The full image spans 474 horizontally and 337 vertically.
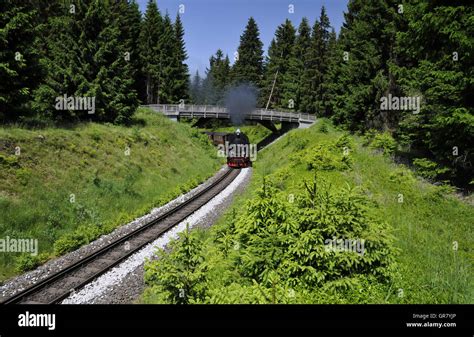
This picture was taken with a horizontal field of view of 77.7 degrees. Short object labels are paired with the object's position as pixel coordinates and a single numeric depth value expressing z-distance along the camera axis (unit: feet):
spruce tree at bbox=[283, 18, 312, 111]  189.57
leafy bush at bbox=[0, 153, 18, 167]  43.42
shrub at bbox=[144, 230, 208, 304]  16.44
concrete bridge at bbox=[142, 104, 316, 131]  132.98
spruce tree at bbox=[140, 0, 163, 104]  151.64
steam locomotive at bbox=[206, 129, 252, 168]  102.32
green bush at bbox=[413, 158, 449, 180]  42.24
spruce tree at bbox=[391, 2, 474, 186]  34.01
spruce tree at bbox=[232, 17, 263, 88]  229.66
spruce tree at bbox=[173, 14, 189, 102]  165.67
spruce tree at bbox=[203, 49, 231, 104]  248.32
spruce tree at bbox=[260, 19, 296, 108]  210.59
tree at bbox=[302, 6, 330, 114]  162.09
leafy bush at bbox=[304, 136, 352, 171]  51.06
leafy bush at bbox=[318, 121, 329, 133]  101.51
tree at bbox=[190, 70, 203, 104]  314.22
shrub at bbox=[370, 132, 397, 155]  60.99
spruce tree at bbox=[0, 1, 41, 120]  49.19
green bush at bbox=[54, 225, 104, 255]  36.11
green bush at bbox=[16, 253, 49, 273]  31.45
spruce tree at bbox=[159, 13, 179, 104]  160.04
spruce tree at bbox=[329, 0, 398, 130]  77.25
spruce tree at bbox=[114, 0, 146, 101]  130.87
